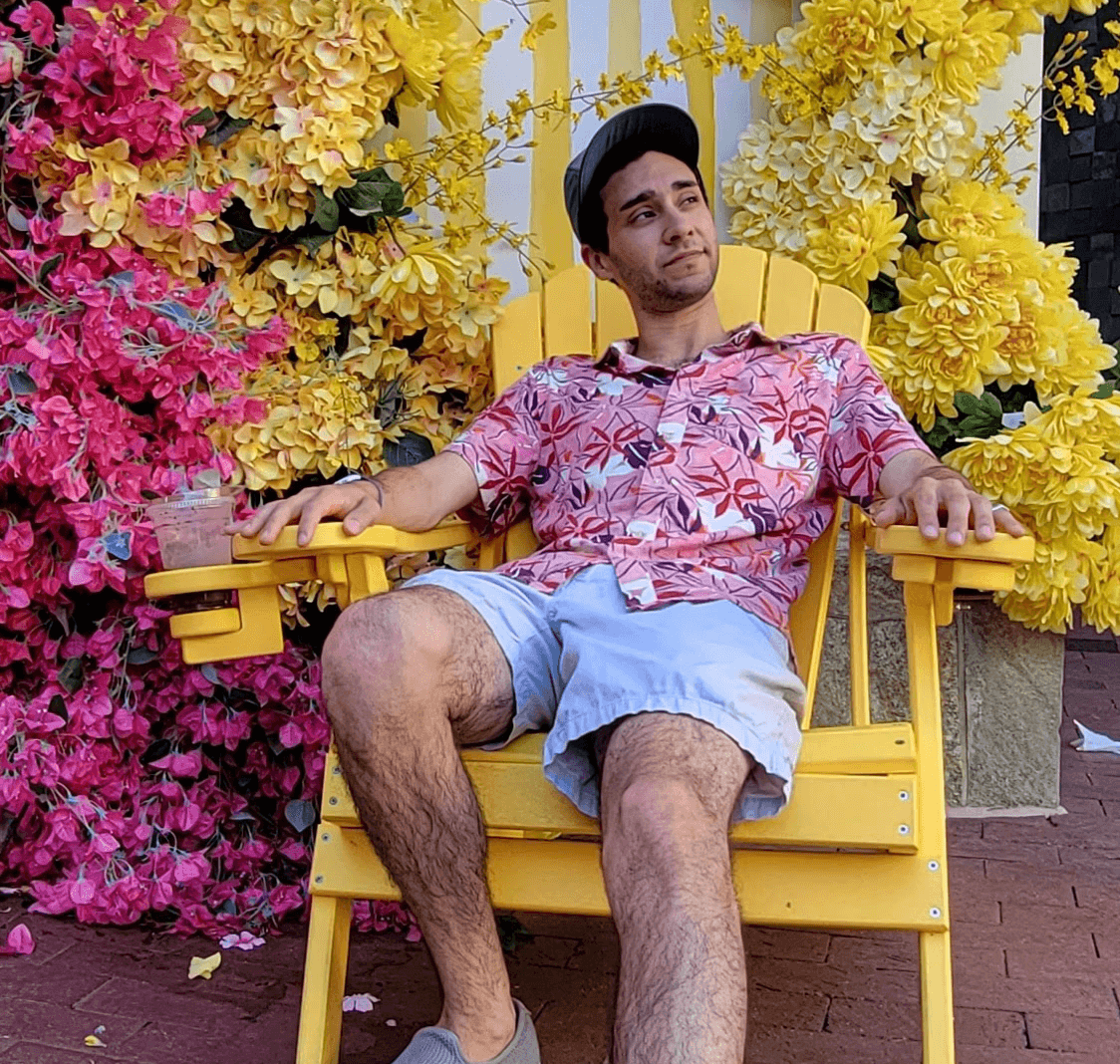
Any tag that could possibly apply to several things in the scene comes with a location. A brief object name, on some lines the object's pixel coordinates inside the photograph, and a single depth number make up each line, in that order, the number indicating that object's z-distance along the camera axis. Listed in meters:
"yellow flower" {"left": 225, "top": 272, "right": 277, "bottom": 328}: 2.54
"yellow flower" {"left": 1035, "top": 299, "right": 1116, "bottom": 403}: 2.74
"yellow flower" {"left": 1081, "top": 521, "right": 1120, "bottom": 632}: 2.66
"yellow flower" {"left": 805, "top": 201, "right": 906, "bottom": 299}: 2.80
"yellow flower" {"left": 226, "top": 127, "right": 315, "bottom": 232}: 2.46
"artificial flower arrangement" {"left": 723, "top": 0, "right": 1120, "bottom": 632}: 2.64
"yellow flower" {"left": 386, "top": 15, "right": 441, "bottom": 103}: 2.48
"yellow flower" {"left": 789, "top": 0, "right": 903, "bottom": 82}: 2.79
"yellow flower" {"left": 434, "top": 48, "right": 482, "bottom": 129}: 2.63
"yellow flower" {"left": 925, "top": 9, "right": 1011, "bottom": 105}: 2.76
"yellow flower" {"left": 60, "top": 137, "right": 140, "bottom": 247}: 2.37
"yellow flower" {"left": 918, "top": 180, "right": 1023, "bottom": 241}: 2.77
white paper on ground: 3.58
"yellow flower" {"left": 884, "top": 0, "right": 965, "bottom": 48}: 2.73
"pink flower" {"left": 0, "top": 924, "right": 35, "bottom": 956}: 2.33
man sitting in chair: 1.52
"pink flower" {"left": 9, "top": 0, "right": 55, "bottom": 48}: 2.29
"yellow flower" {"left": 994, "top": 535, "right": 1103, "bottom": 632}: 2.66
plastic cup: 1.94
